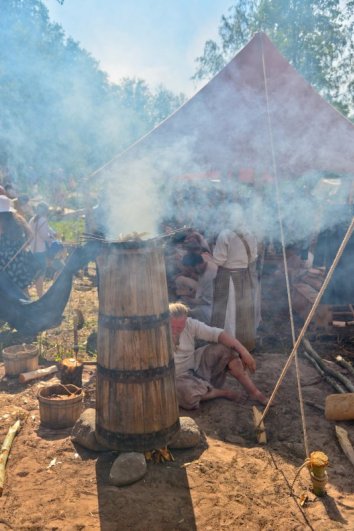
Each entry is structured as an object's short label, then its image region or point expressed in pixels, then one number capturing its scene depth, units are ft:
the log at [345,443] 11.45
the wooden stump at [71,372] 14.32
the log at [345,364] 17.50
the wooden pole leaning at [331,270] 9.35
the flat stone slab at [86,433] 11.10
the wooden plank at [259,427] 12.06
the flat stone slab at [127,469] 9.66
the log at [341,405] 13.32
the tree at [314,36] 65.10
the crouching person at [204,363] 13.82
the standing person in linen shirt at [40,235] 26.48
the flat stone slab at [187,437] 11.23
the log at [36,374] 16.12
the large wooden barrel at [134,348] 9.58
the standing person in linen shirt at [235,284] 18.17
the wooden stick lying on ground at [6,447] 10.05
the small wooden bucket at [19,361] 16.46
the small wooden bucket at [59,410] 12.57
